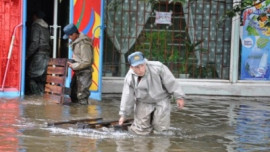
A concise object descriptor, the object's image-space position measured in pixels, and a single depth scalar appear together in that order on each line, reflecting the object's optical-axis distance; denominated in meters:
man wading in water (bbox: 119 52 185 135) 10.81
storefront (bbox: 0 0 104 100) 16.98
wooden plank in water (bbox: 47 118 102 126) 11.50
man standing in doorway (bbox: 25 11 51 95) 18.05
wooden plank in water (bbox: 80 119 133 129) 11.33
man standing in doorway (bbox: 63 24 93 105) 15.25
